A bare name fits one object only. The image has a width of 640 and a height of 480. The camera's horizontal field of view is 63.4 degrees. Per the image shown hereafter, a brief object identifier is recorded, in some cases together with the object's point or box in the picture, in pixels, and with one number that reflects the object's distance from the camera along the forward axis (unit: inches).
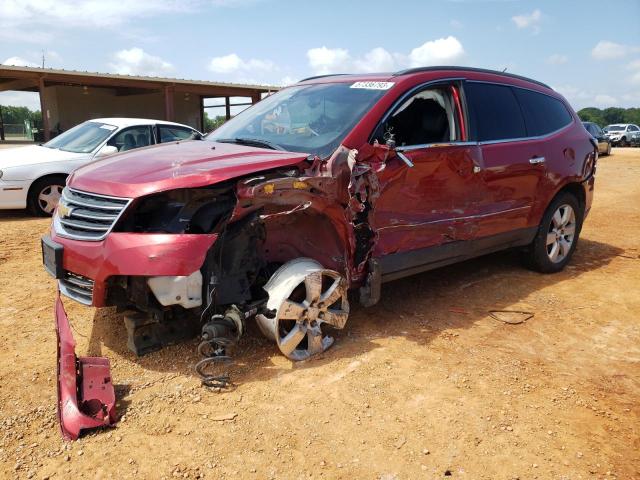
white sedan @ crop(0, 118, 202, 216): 296.4
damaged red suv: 117.7
